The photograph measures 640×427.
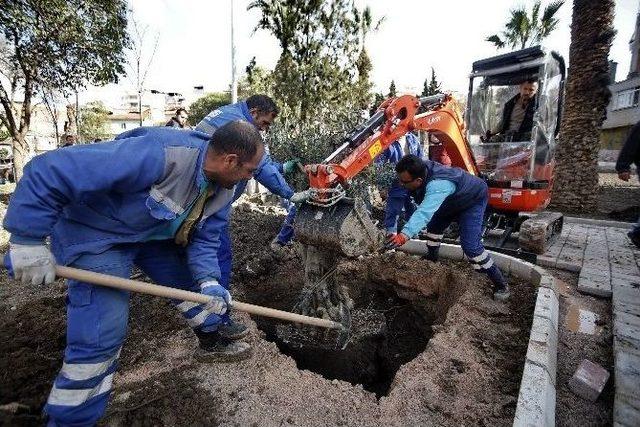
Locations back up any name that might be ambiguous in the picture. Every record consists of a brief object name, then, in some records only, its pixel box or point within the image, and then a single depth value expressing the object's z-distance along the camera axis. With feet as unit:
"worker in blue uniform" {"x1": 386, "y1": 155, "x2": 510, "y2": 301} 11.02
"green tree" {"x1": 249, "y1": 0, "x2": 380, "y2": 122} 31.24
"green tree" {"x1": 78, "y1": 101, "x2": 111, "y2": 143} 75.97
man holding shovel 5.29
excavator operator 17.26
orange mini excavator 9.93
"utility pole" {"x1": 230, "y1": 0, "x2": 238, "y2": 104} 36.55
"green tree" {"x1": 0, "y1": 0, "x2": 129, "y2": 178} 24.89
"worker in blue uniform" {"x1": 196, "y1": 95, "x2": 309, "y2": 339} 10.95
